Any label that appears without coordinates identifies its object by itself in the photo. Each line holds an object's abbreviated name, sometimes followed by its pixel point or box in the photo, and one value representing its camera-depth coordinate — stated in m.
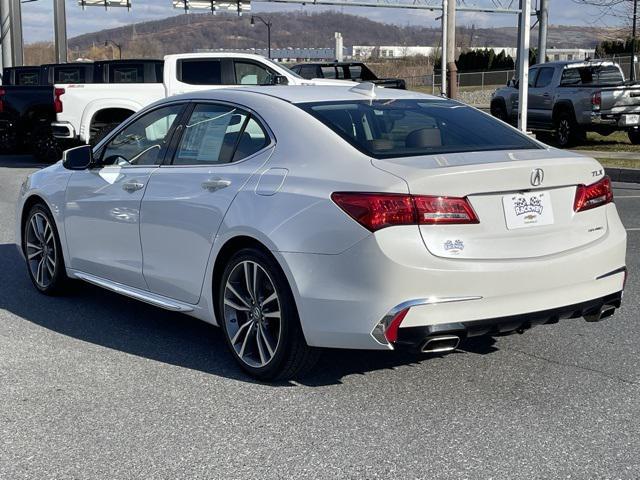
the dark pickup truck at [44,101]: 19.20
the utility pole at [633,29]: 27.76
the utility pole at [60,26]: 34.47
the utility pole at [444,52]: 25.61
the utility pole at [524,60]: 17.66
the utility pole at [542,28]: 30.22
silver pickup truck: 19.83
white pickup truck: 17.55
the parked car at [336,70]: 26.80
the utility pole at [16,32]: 34.22
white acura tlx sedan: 4.39
